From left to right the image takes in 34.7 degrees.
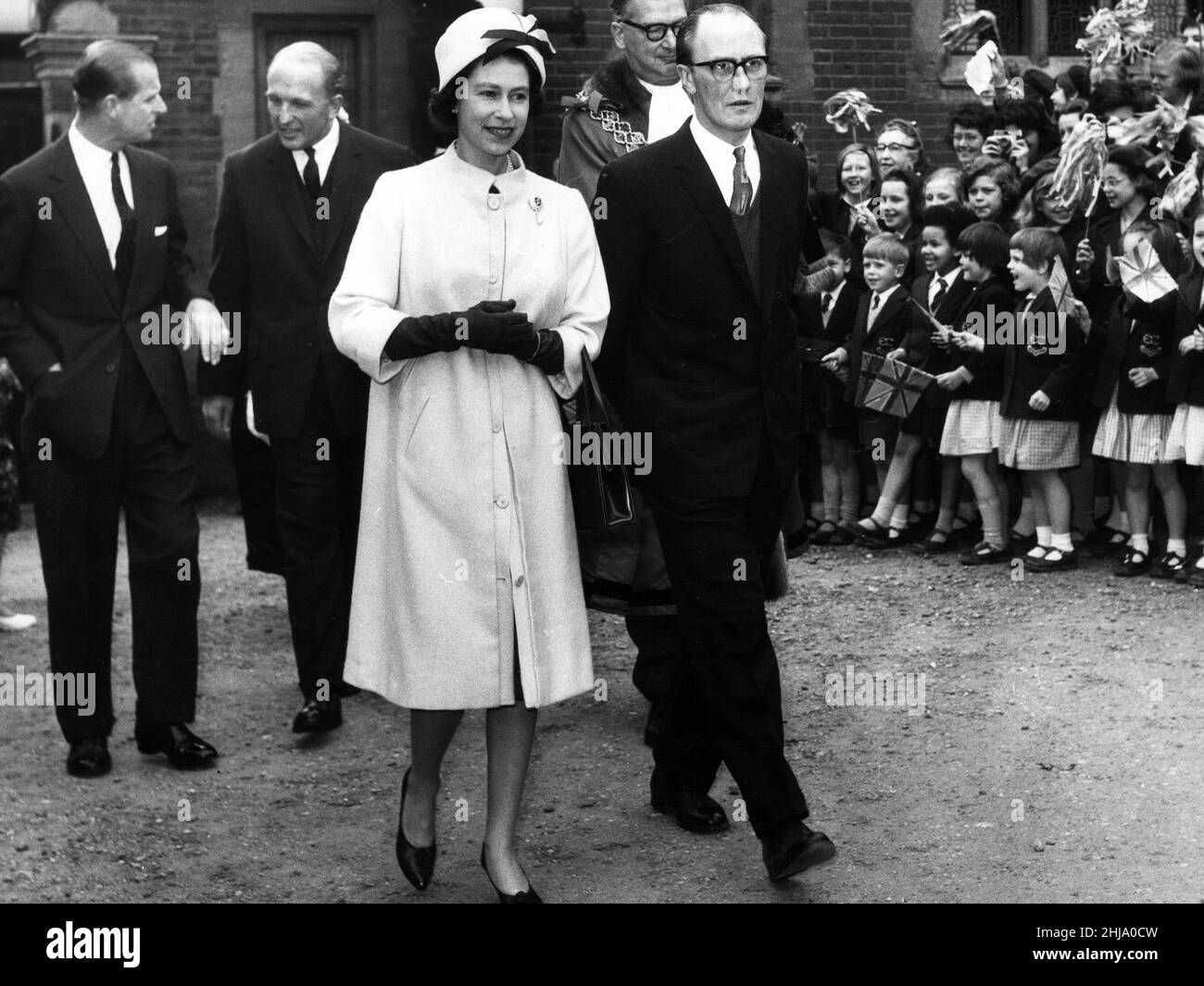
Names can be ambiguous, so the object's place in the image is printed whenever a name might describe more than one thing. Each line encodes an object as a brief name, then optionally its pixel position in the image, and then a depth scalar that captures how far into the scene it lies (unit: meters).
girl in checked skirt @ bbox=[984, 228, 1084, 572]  8.79
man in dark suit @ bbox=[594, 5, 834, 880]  4.84
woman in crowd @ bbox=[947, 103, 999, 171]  10.60
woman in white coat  4.72
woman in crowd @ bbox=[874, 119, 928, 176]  10.74
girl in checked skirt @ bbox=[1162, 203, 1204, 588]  8.24
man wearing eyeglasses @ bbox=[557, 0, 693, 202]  5.96
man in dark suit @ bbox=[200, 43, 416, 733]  6.71
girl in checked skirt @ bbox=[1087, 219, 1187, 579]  8.48
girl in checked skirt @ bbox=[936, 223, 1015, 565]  9.09
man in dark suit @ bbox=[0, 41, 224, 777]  6.15
